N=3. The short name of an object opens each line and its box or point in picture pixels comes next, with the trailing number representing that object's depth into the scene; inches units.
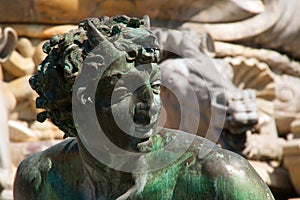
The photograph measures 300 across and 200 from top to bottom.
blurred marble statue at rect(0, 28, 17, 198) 397.7
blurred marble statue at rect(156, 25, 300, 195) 406.9
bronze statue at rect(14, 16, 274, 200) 182.1
